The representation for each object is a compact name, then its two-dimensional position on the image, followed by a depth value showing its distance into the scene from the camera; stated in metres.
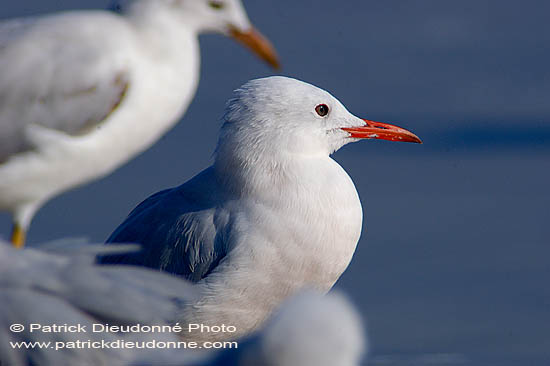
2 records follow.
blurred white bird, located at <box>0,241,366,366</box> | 5.17
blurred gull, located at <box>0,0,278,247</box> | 5.84
